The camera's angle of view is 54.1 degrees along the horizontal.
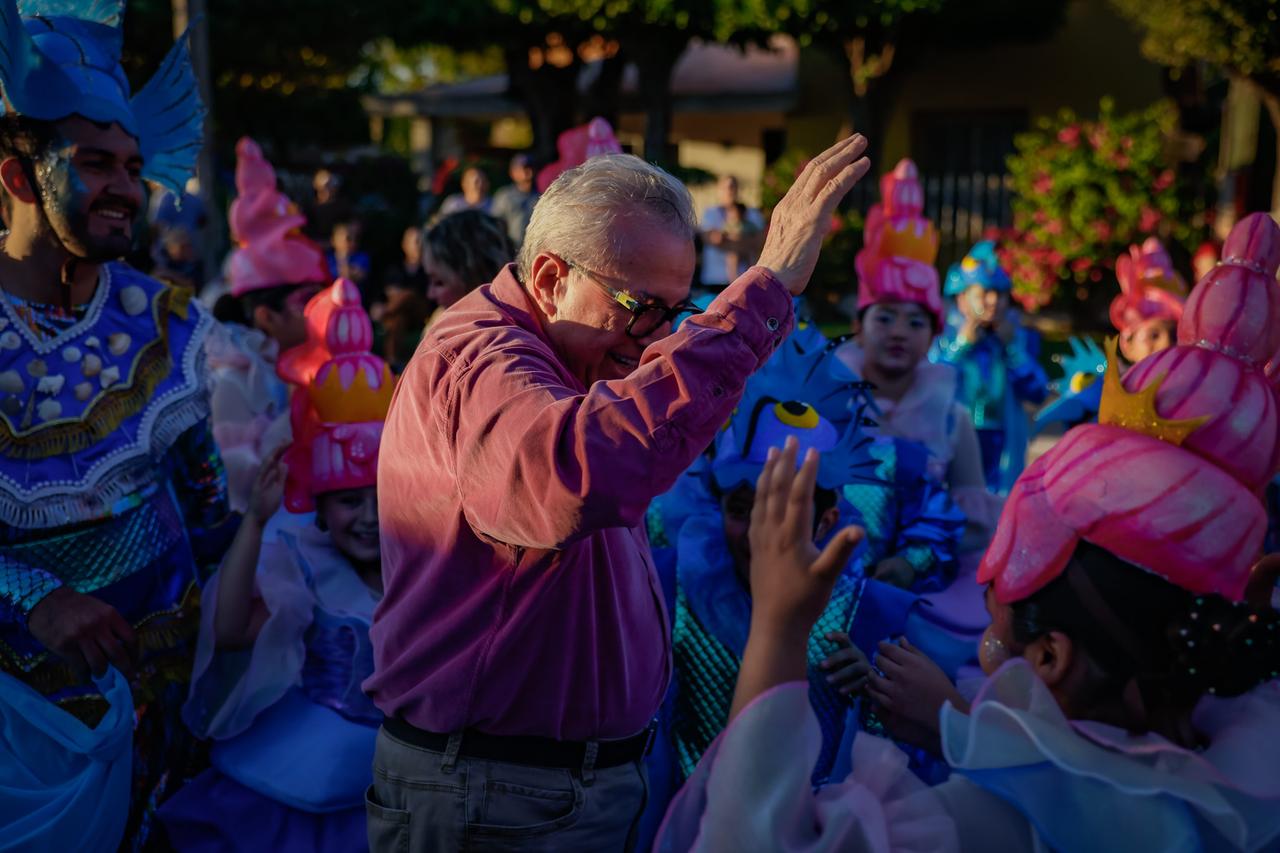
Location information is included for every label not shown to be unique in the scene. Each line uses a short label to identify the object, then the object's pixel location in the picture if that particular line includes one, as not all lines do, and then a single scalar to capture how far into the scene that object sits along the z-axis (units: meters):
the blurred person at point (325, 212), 12.70
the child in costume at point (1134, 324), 5.02
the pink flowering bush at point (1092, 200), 15.10
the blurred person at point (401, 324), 6.49
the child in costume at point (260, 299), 4.95
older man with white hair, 1.80
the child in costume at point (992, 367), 6.18
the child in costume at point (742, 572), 3.14
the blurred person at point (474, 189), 9.77
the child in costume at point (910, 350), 4.64
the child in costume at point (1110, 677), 1.77
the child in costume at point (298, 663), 3.36
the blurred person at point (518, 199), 7.85
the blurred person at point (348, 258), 10.27
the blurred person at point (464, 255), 4.31
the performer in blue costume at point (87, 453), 2.83
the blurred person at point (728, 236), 10.59
